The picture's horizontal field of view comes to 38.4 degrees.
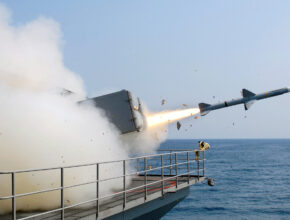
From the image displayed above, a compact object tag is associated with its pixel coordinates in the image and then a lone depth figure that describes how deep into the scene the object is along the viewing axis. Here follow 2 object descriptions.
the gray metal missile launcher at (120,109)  13.37
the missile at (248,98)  24.84
